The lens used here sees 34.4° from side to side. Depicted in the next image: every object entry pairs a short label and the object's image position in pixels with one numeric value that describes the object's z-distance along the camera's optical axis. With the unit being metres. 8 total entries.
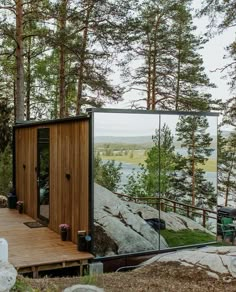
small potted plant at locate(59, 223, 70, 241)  6.55
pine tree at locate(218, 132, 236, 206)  17.75
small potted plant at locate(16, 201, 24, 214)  9.16
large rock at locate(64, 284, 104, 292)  2.71
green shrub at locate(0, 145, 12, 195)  11.75
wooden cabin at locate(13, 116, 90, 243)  6.16
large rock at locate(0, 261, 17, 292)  2.42
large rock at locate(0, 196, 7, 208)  10.48
